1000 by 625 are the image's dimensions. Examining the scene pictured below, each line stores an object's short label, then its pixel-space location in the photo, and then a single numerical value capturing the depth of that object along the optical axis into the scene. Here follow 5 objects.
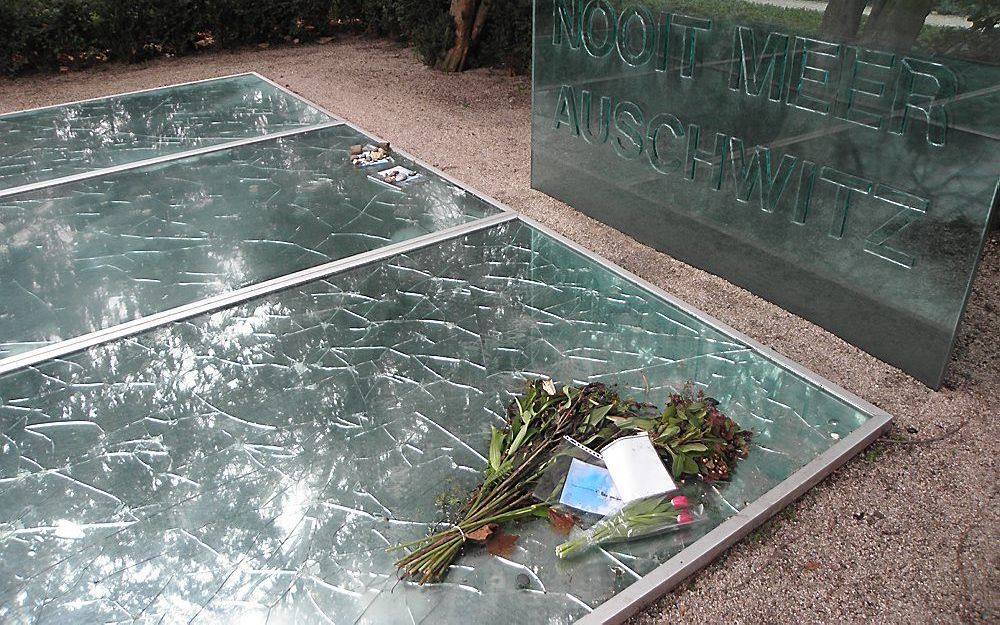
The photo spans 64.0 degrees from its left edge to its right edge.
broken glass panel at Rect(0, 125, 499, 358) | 3.69
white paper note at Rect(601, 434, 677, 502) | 2.53
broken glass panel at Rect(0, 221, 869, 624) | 2.26
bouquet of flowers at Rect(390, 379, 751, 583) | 2.39
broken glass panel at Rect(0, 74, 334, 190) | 5.27
